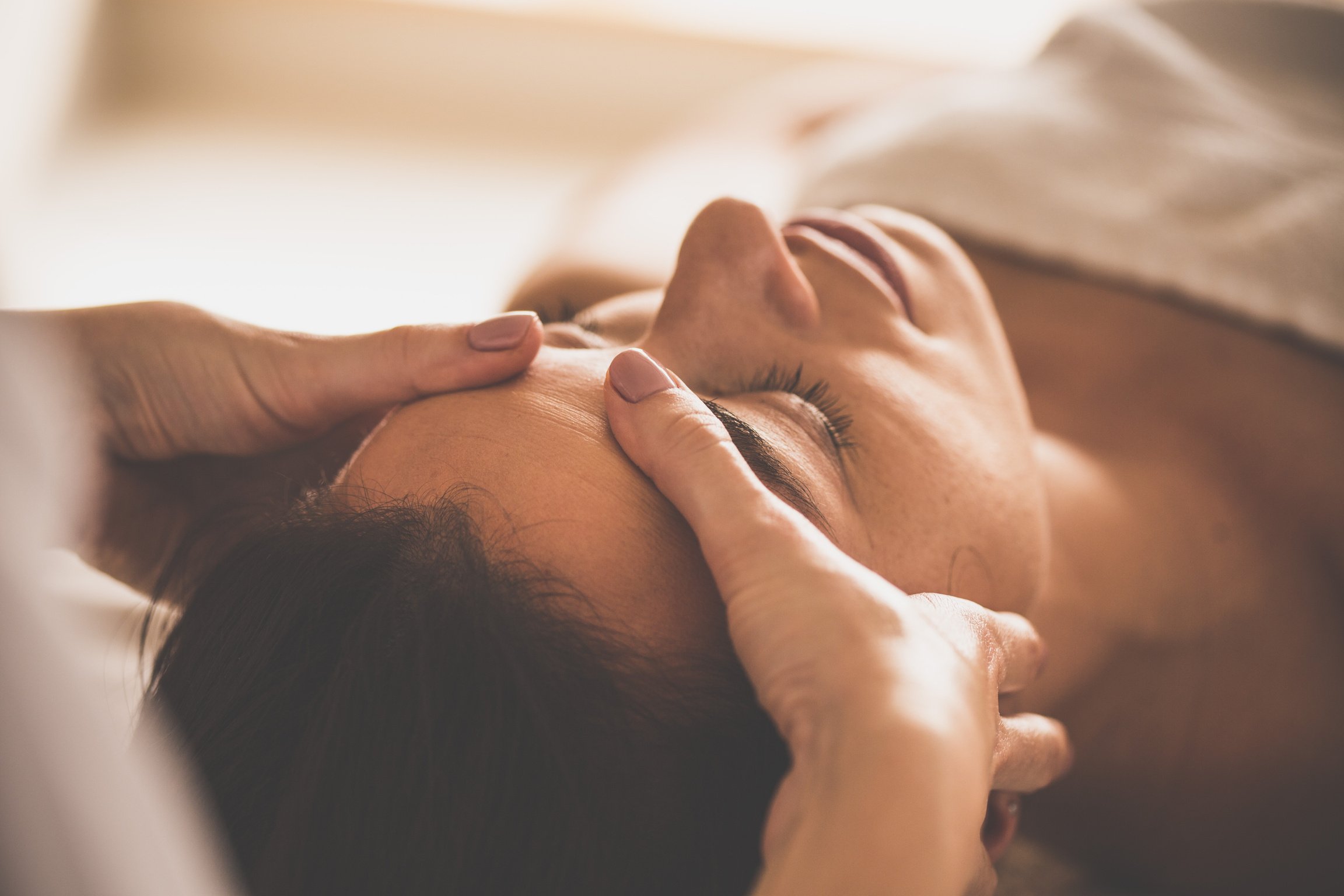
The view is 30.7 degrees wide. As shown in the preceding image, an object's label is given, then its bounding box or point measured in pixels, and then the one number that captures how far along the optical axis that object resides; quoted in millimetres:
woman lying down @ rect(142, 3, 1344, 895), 460
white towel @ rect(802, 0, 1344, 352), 612
